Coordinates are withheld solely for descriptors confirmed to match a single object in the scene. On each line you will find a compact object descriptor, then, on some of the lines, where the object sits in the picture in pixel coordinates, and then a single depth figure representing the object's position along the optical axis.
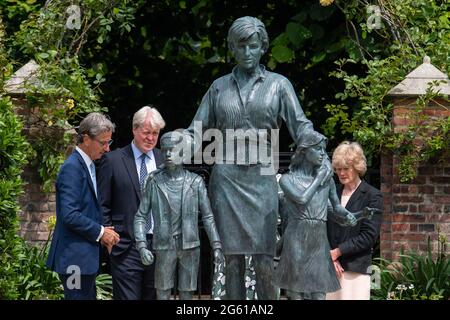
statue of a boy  11.96
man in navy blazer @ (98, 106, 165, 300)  13.43
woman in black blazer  13.58
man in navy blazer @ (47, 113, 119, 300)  12.99
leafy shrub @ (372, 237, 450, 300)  15.78
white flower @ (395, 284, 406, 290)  15.67
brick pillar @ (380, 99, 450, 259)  16.97
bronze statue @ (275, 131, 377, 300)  11.99
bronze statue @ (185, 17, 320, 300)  12.11
